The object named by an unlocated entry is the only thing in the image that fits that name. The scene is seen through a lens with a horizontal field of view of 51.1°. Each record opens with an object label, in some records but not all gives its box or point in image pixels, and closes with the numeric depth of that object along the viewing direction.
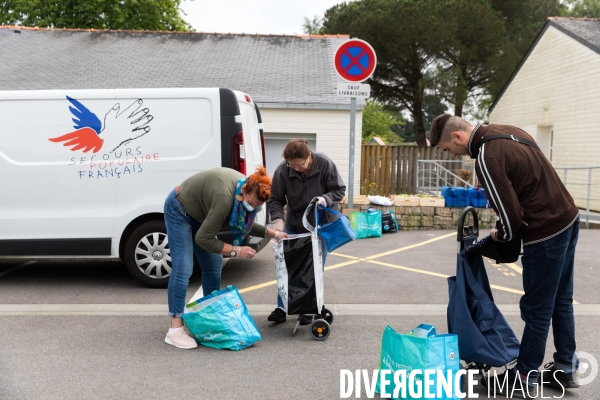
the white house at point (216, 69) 14.83
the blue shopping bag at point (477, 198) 11.36
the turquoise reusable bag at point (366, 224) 10.55
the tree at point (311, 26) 43.12
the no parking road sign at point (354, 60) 9.50
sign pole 10.04
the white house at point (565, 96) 17.33
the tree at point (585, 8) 42.59
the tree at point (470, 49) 27.80
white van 6.60
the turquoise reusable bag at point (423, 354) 3.60
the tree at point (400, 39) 27.72
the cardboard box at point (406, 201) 11.51
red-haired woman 4.53
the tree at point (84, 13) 31.73
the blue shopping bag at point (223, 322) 4.84
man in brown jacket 3.67
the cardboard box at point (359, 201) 11.39
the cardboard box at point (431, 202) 11.53
